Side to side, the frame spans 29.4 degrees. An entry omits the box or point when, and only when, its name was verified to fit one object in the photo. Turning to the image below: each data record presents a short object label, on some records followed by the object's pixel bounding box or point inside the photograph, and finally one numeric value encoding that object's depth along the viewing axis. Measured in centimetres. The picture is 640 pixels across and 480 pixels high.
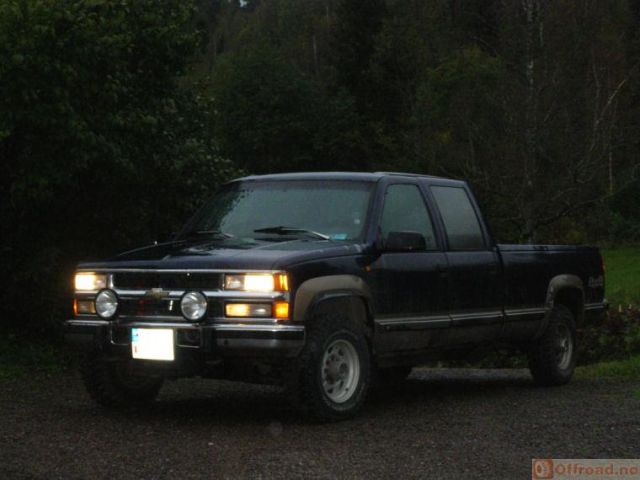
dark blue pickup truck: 815
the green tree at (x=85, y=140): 1154
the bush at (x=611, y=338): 1873
